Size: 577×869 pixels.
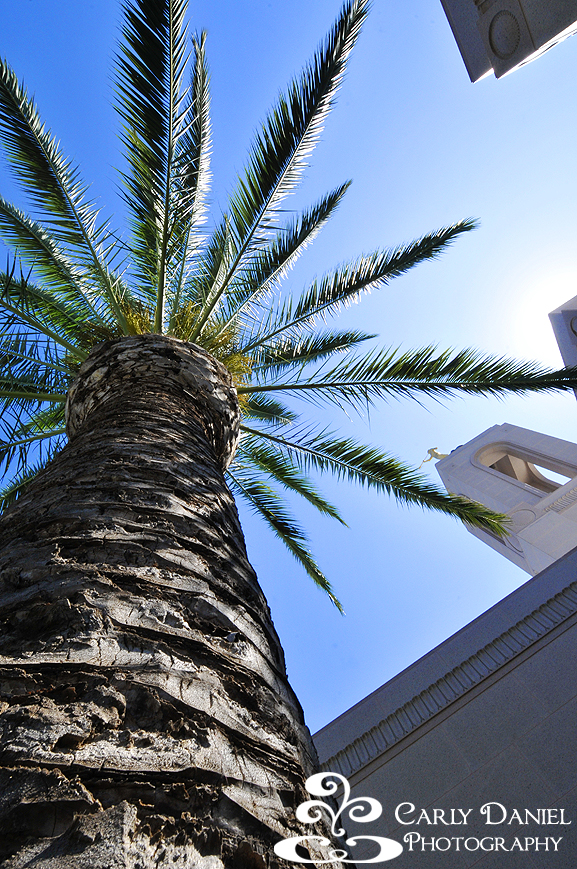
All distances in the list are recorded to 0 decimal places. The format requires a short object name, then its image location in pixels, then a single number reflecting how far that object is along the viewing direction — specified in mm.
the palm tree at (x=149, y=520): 762
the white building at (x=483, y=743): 4094
